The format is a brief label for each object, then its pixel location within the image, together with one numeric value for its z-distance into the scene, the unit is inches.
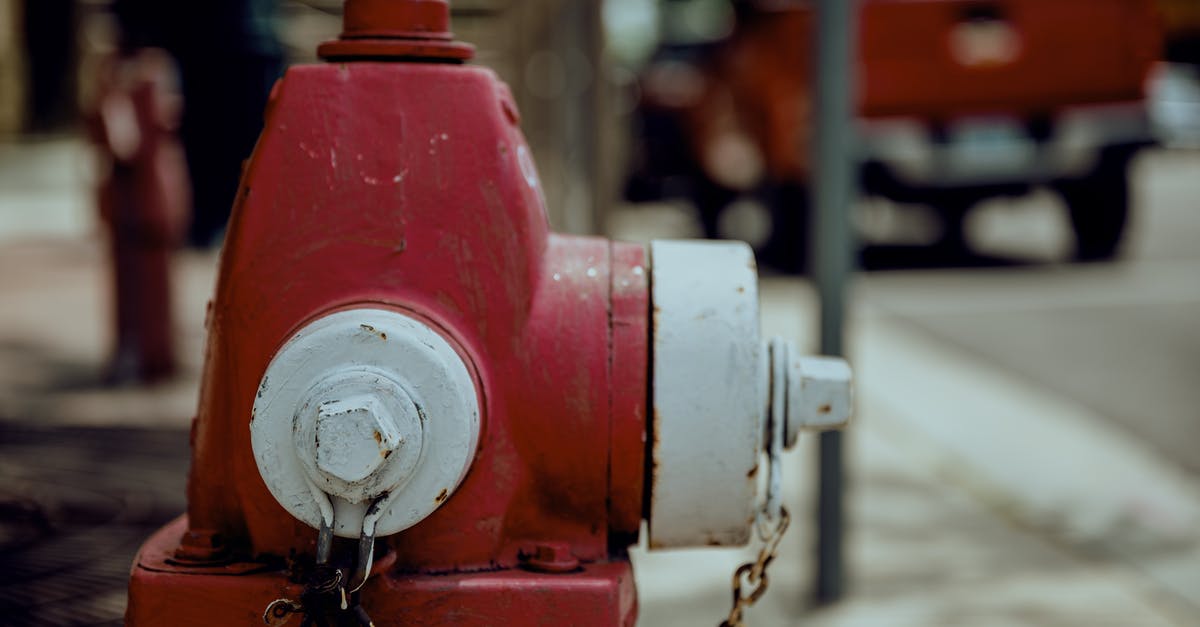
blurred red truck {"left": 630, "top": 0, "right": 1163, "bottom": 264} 312.3
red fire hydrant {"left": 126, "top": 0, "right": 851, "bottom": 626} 55.9
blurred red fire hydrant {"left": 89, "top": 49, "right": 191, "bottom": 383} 196.4
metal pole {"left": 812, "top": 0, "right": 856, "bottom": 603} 125.3
